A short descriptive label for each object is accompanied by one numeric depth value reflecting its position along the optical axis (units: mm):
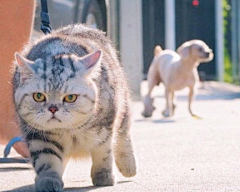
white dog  13890
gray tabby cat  5008
